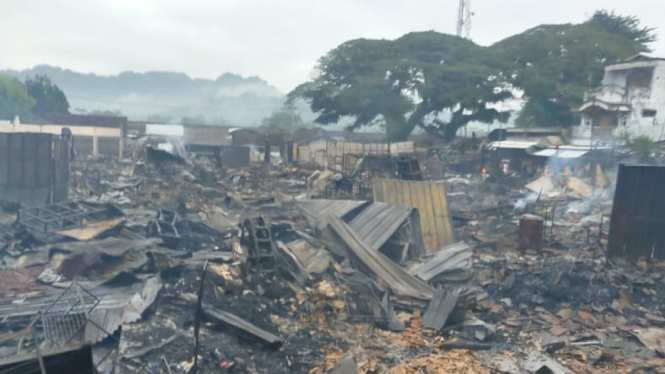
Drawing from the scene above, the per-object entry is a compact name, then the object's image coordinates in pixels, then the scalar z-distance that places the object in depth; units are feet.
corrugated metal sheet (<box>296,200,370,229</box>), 33.99
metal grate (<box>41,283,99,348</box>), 18.43
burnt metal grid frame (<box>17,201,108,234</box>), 33.86
